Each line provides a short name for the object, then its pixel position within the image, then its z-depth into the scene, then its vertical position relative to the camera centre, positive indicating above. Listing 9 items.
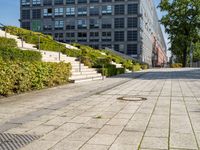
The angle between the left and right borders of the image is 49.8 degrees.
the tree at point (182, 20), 42.51 +9.68
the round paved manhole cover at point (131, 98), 7.47 -1.05
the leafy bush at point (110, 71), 16.54 -0.18
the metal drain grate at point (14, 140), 3.54 -1.27
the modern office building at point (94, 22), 51.49 +11.68
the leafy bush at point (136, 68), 28.83 +0.08
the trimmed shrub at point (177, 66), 44.10 +0.56
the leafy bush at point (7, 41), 12.71 +1.62
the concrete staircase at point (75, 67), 13.11 +0.07
